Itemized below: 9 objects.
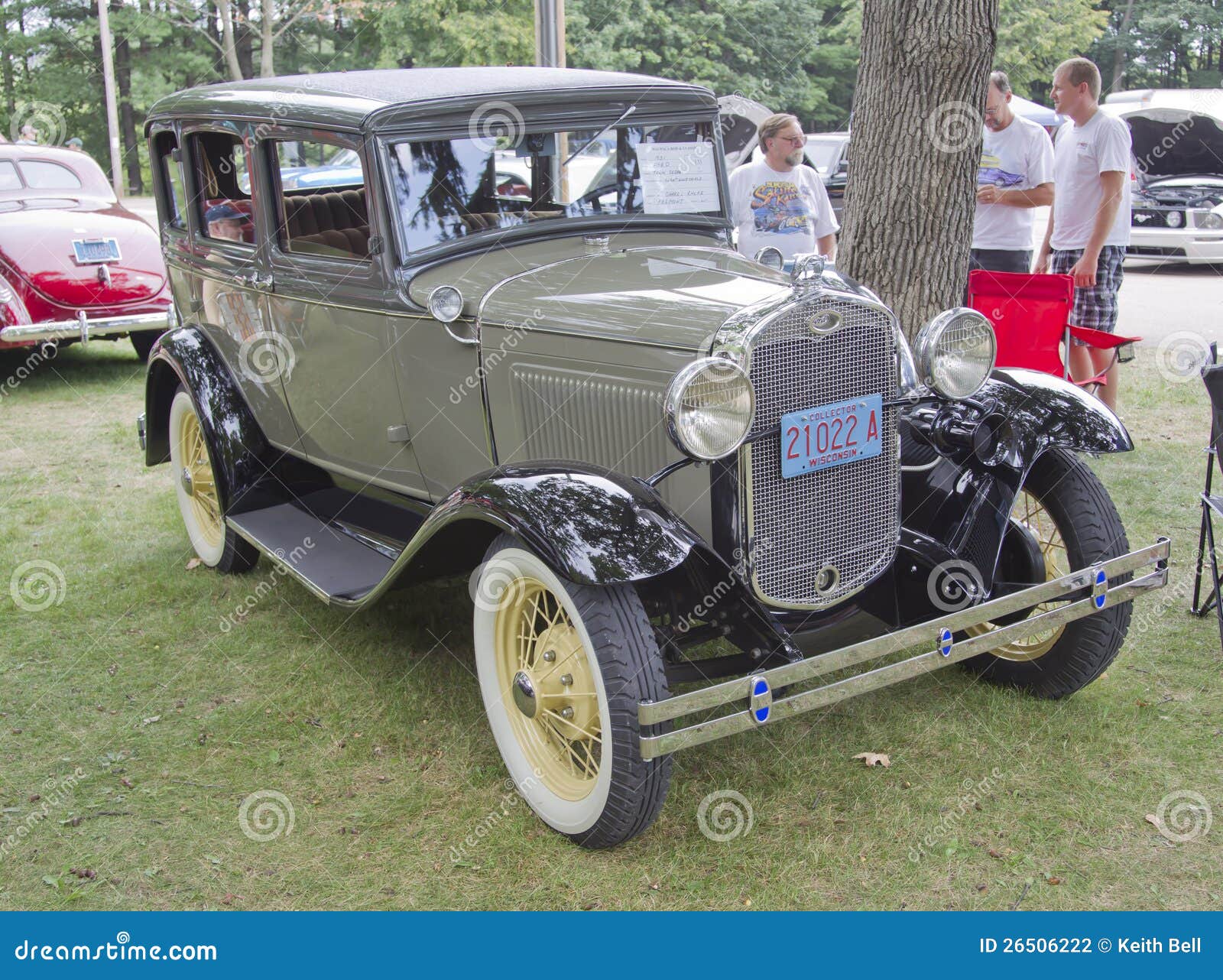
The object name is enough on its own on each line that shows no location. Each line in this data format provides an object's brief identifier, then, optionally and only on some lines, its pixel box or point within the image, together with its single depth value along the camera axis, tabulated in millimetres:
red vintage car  7543
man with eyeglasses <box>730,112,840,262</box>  5566
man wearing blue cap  4281
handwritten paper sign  3652
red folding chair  4980
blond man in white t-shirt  5332
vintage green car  2514
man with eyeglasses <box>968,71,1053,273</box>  5586
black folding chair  3293
